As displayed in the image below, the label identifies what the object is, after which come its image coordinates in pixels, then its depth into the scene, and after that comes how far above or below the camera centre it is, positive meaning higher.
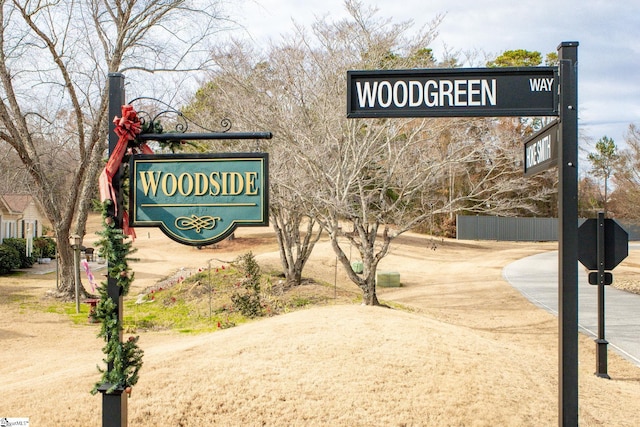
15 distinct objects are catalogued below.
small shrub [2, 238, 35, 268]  26.80 -1.61
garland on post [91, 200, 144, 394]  3.73 -0.60
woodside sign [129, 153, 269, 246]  3.58 +0.14
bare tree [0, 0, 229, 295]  15.90 +2.81
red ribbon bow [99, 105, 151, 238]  3.73 +0.44
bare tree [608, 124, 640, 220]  27.16 +2.18
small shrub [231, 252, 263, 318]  13.39 -1.93
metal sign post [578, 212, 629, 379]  5.12 -0.30
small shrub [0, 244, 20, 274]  24.00 -1.83
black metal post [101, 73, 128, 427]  3.70 -0.45
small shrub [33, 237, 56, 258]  29.84 -1.67
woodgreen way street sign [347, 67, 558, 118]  3.58 +0.78
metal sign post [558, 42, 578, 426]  3.50 -0.08
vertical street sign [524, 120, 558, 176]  3.66 +0.45
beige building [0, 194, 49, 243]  29.58 +0.03
